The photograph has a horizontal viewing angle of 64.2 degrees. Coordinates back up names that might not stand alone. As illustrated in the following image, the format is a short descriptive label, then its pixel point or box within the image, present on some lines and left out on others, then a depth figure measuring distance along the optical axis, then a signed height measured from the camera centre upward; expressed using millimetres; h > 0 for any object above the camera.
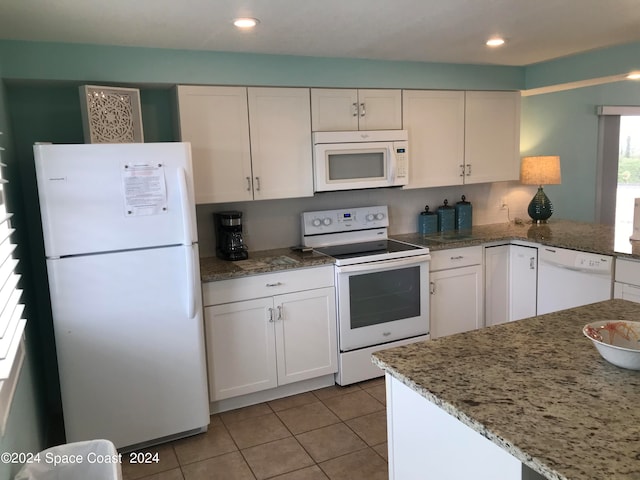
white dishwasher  3289 -780
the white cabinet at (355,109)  3551 +440
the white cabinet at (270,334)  3131 -1014
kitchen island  1141 -625
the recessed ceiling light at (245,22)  2500 +757
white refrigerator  2545 -550
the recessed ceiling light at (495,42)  3170 +782
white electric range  3438 -845
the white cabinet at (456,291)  3803 -931
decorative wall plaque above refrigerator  2807 +363
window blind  1573 -424
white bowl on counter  1537 -557
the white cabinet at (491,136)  4121 +247
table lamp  4395 -108
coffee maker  3395 -405
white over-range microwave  3551 +82
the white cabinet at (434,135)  3889 +257
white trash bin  1917 -1067
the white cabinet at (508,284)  3918 -922
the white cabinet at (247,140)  3209 +226
